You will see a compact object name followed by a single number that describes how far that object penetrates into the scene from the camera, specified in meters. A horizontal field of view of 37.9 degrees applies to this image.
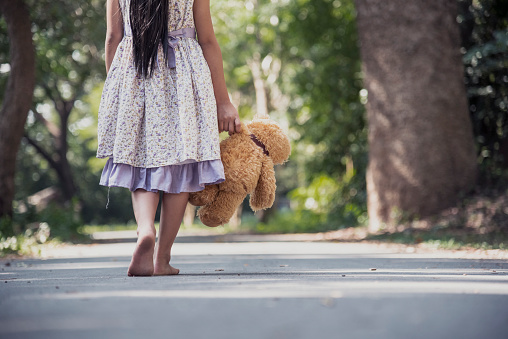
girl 4.58
